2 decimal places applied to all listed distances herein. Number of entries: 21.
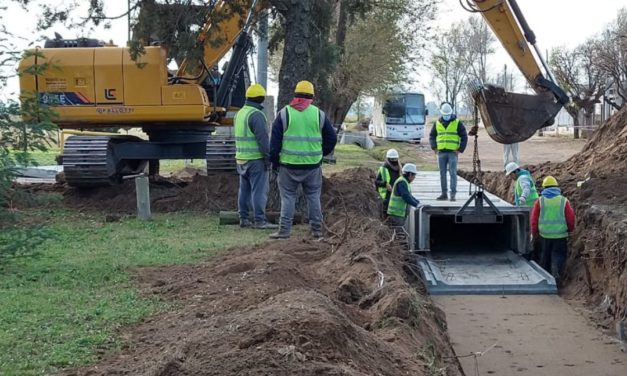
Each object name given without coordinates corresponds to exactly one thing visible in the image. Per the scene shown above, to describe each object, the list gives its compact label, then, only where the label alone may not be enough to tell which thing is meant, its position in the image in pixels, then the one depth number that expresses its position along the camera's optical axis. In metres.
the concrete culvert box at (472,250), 11.85
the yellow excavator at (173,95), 13.48
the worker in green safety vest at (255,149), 11.76
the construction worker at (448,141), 14.45
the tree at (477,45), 68.03
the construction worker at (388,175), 14.93
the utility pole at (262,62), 17.94
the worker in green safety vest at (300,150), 10.62
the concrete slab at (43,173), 23.83
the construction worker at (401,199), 13.41
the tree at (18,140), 8.55
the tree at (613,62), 34.75
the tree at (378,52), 36.53
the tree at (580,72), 44.81
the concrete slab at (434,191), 13.62
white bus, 51.50
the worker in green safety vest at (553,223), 12.66
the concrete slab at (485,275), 11.76
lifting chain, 12.82
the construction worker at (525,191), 13.98
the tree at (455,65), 64.79
